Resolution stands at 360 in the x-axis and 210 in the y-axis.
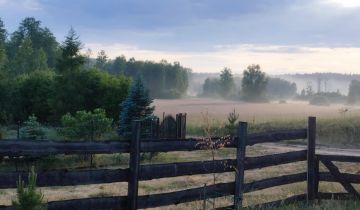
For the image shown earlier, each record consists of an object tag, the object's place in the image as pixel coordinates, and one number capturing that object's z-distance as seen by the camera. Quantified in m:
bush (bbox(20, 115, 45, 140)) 20.00
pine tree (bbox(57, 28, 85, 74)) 36.84
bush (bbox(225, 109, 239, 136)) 26.27
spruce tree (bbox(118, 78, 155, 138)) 28.44
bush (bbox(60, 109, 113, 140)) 21.25
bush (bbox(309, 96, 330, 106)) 130.91
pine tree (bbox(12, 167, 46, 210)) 4.65
